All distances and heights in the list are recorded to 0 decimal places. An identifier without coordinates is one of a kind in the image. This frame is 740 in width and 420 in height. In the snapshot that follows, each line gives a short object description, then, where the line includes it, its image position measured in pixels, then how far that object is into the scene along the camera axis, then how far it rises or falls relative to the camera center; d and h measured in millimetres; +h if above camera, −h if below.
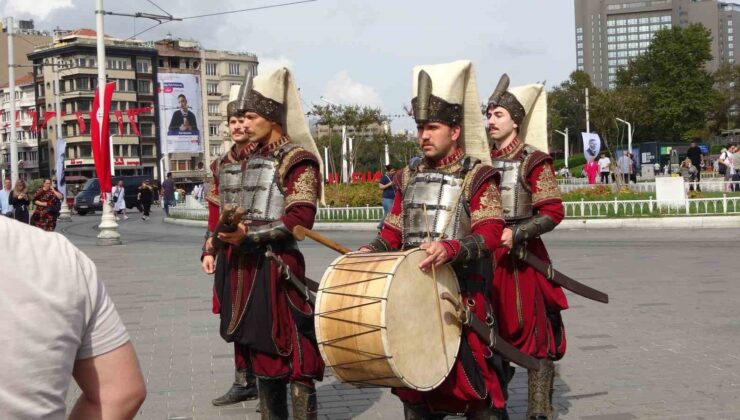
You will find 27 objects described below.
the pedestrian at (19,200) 28250 -182
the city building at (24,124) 141375 +9159
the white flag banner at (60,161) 41062 +1146
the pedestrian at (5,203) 30266 -279
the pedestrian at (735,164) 37719 +175
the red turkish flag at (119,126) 99212 +6943
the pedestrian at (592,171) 43562 +112
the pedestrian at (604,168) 44844 +219
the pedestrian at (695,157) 40094 +502
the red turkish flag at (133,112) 86119 +6165
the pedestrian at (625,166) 42094 +257
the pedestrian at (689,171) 39562 -17
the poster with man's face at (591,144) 47531 +1304
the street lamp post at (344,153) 57056 +1536
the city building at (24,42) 138125 +19443
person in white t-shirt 2262 -284
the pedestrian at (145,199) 45844 -428
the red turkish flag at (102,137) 24203 +1189
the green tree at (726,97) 101400 +6921
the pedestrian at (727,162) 38375 +274
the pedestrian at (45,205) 26484 -311
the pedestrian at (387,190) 25125 -221
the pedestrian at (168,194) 46156 -252
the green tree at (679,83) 94000 +7658
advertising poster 118131 +8564
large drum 4617 -619
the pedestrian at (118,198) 46897 -364
